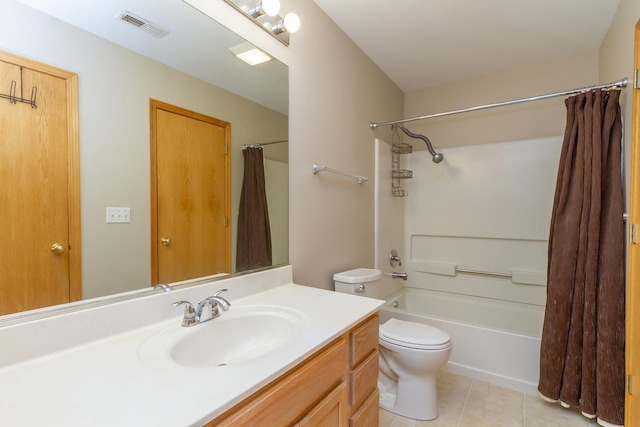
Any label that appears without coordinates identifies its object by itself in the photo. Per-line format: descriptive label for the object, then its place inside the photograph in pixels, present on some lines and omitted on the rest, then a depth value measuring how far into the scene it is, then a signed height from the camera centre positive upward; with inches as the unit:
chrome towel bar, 68.6 +9.1
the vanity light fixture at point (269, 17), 51.6 +35.4
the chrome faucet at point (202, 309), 39.1 -14.1
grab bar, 100.0 -22.6
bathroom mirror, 31.8 +16.4
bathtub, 74.8 -37.2
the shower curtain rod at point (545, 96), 62.4 +28.1
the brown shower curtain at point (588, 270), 60.2 -13.6
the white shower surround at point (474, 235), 86.1 -9.7
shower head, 107.9 +22.3
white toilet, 63.1 -33.3
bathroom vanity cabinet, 27.0 -20.9
